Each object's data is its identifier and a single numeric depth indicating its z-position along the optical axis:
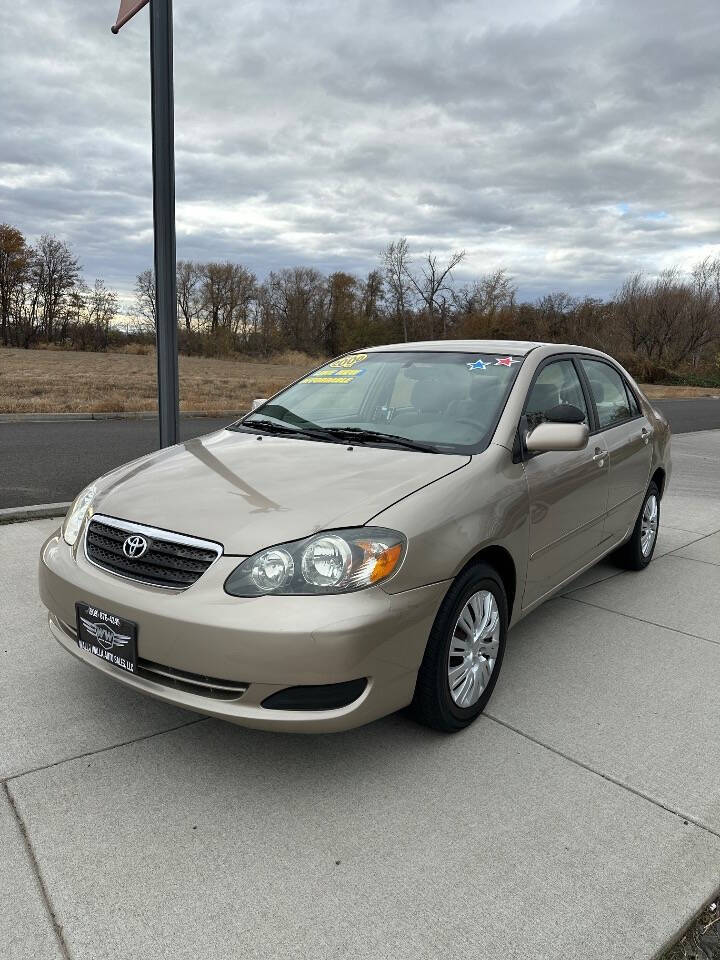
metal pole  5.07
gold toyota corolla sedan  2.32
